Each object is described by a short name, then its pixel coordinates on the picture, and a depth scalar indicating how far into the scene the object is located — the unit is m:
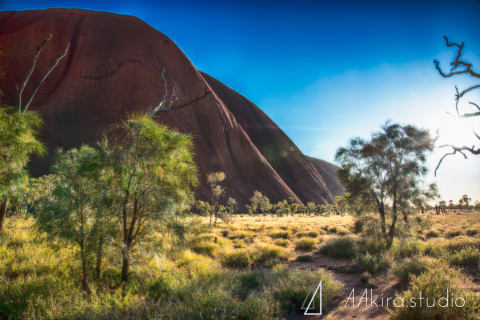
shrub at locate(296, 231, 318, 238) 17.52
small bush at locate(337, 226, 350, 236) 19.33
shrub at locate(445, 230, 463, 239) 15.64
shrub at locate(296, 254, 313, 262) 10.55
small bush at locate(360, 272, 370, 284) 7.14
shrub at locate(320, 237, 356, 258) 11.16
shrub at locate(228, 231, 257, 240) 16.92
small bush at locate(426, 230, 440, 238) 15.94
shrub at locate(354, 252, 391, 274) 8.18
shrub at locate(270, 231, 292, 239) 17.09
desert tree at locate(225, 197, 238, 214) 52.94
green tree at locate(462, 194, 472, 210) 63.53
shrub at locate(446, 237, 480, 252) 10.07
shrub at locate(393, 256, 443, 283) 6.83
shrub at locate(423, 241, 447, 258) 9.30
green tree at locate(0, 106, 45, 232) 7.02
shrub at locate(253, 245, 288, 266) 10.22
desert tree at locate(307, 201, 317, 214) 72.73
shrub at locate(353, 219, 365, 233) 13.55
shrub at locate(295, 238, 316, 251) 13.18
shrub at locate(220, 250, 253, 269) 9.57
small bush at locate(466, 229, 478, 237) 15.37
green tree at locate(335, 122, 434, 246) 12.34
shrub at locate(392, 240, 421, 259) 9.80
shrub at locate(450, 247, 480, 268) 7.98
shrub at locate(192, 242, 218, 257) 10.95
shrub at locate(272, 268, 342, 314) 5.20
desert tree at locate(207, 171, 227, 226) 30.34
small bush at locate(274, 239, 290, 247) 14.13
